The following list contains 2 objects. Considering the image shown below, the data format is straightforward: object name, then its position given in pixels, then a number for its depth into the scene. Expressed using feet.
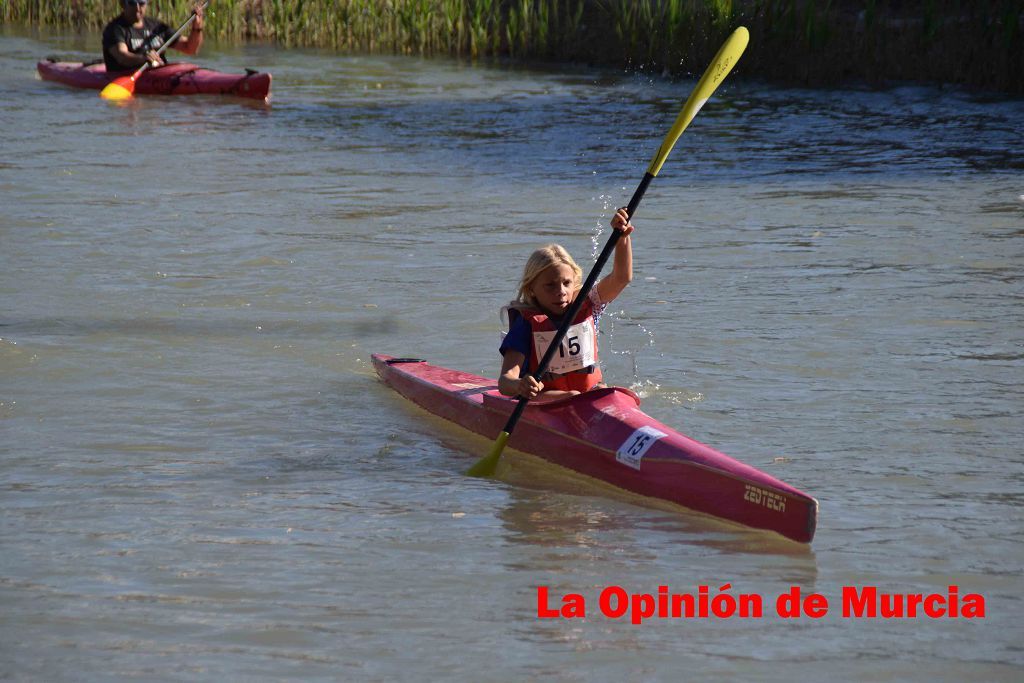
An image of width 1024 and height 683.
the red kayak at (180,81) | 90.17
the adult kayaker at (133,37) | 92.84
